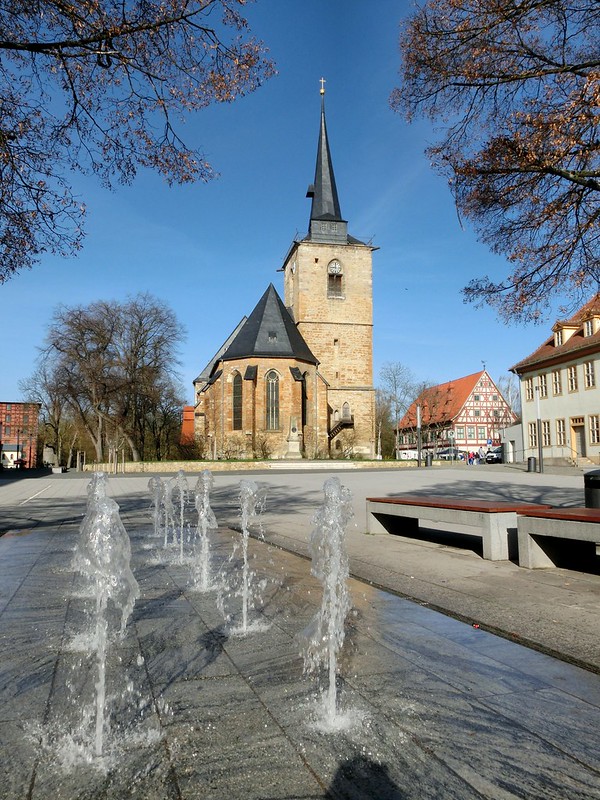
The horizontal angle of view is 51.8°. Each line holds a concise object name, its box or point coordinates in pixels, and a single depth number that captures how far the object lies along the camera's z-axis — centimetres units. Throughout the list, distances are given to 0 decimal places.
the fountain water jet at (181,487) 1131
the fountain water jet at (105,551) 327
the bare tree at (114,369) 4234
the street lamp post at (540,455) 2728
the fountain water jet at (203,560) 580
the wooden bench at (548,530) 550
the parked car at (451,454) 6026
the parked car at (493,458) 4812
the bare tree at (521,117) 625
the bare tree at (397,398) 6294
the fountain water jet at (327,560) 360
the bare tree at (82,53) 593
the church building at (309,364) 4528
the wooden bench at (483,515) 676
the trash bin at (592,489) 768
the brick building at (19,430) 6102
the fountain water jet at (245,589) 429
